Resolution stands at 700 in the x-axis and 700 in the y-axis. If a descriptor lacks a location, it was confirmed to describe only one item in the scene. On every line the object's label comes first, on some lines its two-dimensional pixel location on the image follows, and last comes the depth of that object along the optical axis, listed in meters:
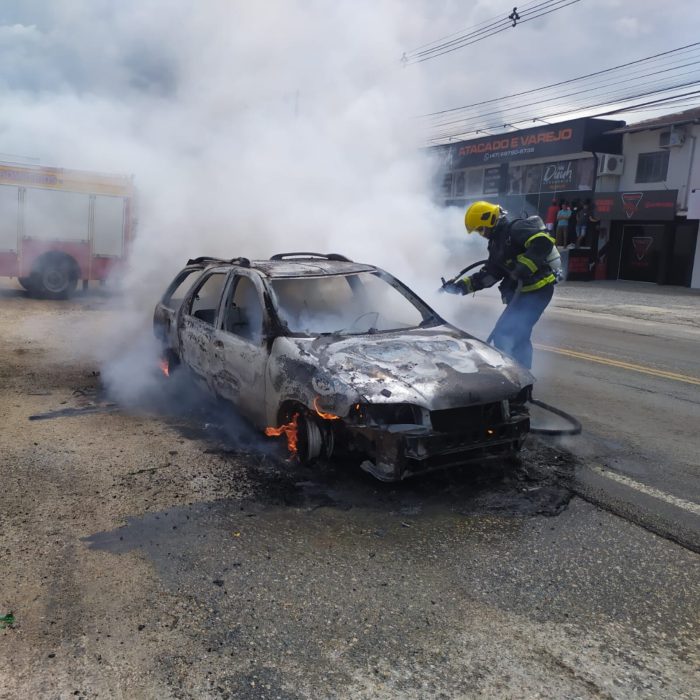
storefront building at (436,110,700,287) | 22.58
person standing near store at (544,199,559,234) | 25.45
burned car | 3.89
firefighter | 6.21
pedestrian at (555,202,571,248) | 24.95
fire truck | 13.98
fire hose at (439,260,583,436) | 5.25
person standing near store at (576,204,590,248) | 24.75
